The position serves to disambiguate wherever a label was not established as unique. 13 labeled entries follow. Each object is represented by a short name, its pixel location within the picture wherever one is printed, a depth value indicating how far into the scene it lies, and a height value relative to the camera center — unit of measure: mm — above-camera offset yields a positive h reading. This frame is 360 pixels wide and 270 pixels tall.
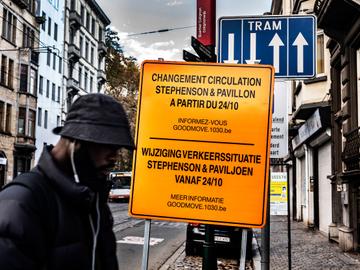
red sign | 5656 +1740
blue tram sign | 6055 +1647
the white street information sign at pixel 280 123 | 6207 +777
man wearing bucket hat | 1942 -44
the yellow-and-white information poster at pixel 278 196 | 10211 -99
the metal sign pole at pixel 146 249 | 4676 -511
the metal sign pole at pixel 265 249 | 5567 -597
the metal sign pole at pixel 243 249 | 4680 -506
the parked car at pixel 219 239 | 13047 -1178
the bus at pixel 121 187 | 47094 +108
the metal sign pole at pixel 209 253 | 5406 -621
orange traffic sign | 4859 +414
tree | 59875 +12632
